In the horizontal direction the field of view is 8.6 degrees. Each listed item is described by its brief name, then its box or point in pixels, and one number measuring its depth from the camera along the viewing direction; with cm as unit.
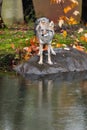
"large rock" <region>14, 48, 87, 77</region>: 1375
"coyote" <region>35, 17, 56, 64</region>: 1350
